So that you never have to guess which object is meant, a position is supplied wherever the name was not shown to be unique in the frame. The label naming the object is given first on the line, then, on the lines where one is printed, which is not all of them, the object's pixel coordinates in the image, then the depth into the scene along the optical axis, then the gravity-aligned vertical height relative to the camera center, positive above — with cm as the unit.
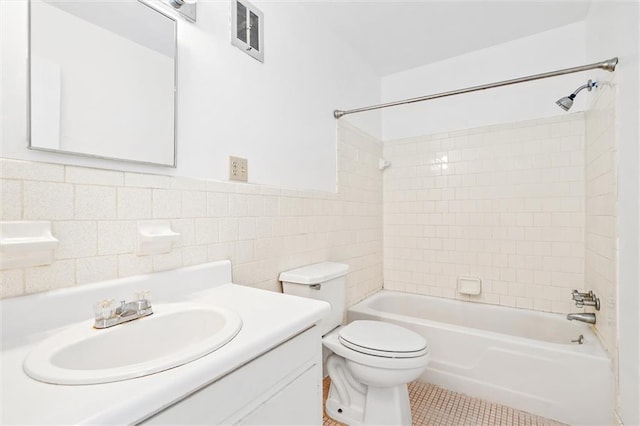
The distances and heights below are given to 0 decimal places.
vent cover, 139 +89
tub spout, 172 -60
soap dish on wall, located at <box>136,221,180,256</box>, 101 -9
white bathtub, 152 -85
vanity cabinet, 61 -44
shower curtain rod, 141 +73
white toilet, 141 -70
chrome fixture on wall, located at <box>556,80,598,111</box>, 164 +61
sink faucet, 81 -28
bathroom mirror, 83 +42
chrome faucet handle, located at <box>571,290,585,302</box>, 179 -49
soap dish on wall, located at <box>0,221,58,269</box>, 73 -8
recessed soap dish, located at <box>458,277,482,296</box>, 238 -58
